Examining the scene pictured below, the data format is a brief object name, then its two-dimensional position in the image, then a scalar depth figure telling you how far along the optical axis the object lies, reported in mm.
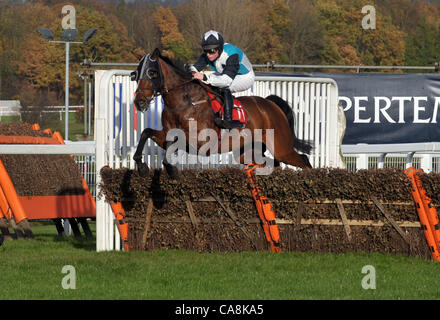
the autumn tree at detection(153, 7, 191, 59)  55812
